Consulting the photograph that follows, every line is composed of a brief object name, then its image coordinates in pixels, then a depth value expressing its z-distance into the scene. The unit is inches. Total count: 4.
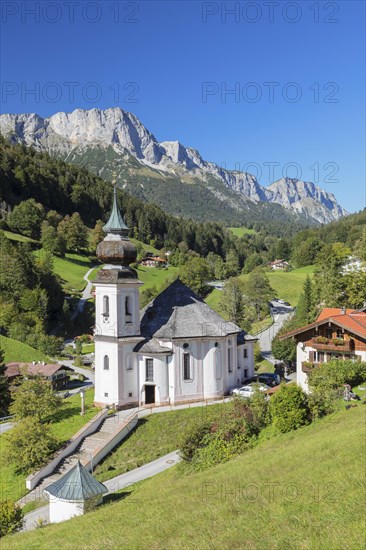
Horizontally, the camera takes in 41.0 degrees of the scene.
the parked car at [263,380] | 1663.5
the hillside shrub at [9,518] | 767.1
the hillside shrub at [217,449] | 965.2
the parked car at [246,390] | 1453.0
